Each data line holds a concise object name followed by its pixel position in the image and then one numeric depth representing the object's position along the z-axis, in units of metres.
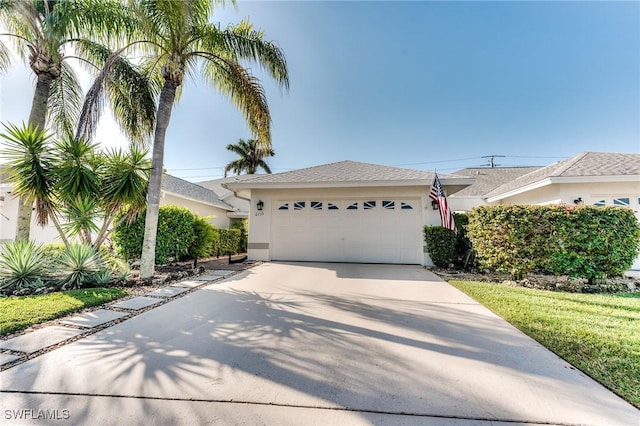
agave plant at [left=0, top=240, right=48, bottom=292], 5.41
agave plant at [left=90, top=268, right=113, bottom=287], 6.01
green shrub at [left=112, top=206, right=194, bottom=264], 8.15
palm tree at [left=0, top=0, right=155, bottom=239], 6.38
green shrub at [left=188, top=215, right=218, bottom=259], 9.28
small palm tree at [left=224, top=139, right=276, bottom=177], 27.00
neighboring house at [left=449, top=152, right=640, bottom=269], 9.03
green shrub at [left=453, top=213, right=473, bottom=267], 9.22
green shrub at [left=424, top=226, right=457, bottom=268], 9.15
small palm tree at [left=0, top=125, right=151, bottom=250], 5.84
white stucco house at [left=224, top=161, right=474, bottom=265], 10.23
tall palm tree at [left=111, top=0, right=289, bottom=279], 6.39
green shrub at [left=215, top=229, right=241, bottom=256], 12.32
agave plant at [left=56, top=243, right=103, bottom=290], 5.79
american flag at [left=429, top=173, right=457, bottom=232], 8.13
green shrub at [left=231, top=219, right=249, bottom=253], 14.69
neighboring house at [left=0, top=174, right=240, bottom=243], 11.05
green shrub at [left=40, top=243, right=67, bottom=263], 6.24
